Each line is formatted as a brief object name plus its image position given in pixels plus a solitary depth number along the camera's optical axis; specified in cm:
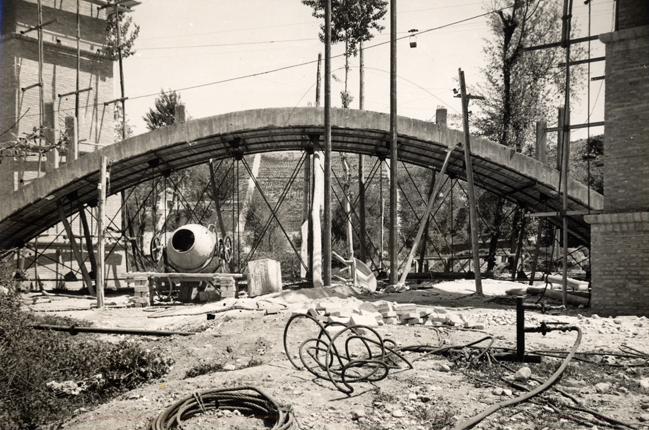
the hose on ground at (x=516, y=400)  524
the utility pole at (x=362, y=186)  2055
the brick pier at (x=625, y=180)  1193
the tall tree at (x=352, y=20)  3188
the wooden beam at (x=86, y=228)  1931
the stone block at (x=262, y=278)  1543
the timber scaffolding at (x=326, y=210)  1622
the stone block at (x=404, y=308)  1117
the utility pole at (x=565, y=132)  1312
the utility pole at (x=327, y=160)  1666
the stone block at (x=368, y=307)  1181
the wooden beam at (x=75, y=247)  1847
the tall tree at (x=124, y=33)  3403
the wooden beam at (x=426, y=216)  1705
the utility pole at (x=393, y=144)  1725
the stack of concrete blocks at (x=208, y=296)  1642
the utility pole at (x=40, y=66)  2296
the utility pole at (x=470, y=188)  1596
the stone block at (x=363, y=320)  927
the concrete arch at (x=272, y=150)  1702
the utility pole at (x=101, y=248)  1513
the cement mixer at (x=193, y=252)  1622
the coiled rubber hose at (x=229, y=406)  538
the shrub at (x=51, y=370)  645
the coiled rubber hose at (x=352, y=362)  677
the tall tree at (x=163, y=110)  3731
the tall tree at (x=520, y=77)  2511
